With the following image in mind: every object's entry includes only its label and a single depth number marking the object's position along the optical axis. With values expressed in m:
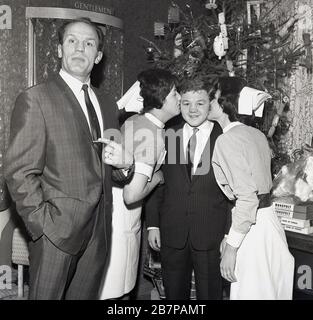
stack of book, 3.09
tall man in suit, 1.90
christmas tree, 3.24
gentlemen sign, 3.16
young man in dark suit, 2.47
